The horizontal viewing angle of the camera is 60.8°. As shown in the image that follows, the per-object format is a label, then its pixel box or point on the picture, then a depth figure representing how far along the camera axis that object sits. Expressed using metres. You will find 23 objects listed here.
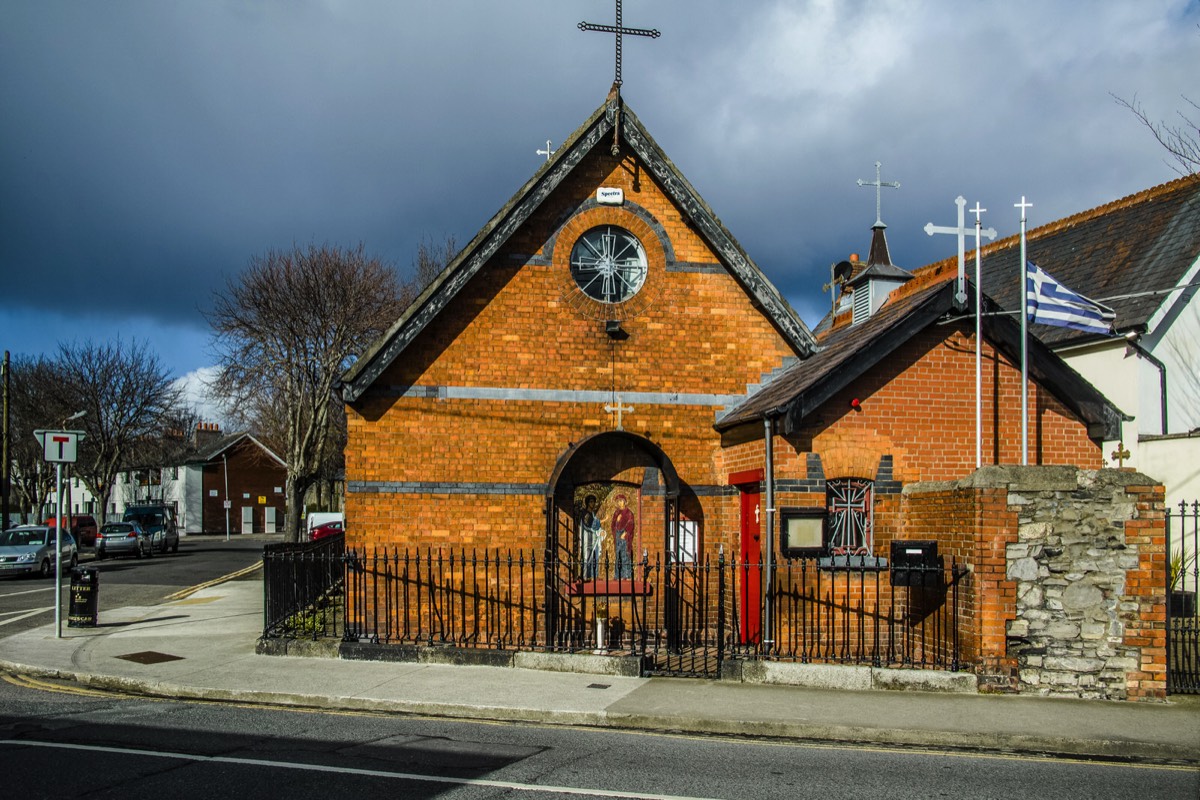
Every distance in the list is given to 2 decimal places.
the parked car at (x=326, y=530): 37.82
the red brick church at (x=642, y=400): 13.11
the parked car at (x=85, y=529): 47.44
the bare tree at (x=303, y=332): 33.19
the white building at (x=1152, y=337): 18.06
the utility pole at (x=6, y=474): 35.19
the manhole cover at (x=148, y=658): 12.73
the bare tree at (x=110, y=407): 50.25
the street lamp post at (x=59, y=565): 14.82
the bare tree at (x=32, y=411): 50.31
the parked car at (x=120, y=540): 39.56
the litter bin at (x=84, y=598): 15.84
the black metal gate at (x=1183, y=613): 11.21
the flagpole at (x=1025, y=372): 12.09
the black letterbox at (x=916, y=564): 11.43
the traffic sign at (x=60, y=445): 15.10
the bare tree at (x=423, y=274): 38.09
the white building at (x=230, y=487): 69.69
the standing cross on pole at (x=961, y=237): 12.96
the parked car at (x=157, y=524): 43.38
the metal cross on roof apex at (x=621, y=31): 15.20
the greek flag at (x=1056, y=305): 12.71
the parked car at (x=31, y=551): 29.34
